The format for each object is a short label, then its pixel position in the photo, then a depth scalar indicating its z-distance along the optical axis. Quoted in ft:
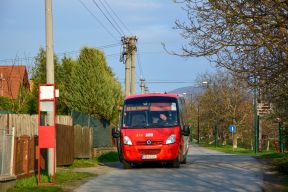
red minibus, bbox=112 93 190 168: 68.03
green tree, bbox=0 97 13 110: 86.53
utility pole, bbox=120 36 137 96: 134.45
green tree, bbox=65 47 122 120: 112.47
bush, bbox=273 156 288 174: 64.39
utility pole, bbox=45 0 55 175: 52.75
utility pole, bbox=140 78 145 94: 241.06
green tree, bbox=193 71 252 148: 224.94
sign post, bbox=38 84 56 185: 49.98
